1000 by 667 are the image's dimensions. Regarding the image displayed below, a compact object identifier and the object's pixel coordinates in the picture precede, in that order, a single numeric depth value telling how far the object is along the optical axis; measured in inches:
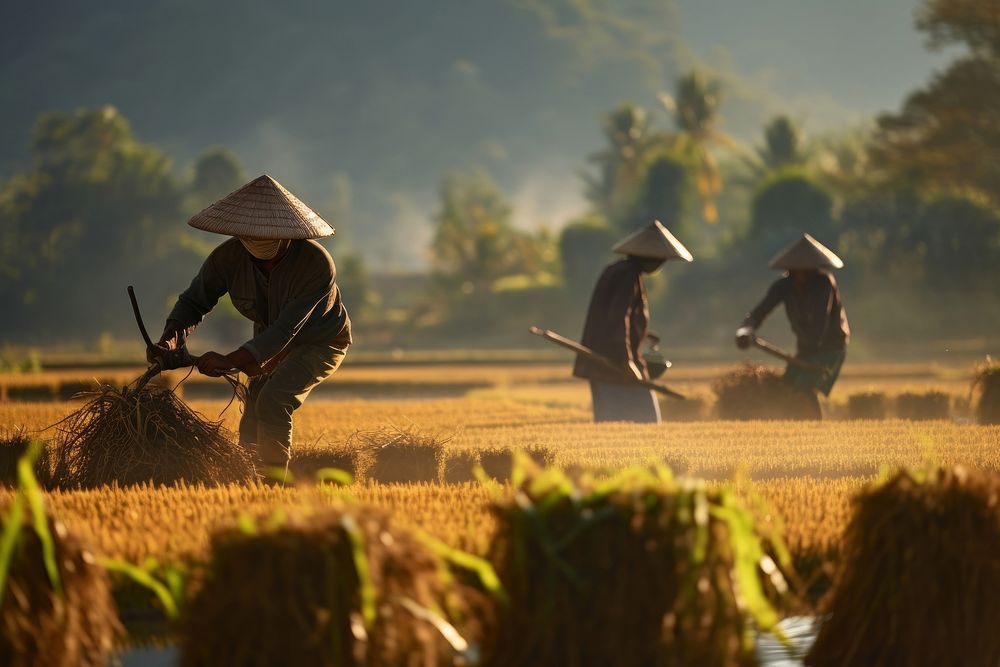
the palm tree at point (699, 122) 4648.1
